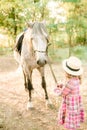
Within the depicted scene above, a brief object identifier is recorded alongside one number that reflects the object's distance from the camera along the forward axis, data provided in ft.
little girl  12.31
